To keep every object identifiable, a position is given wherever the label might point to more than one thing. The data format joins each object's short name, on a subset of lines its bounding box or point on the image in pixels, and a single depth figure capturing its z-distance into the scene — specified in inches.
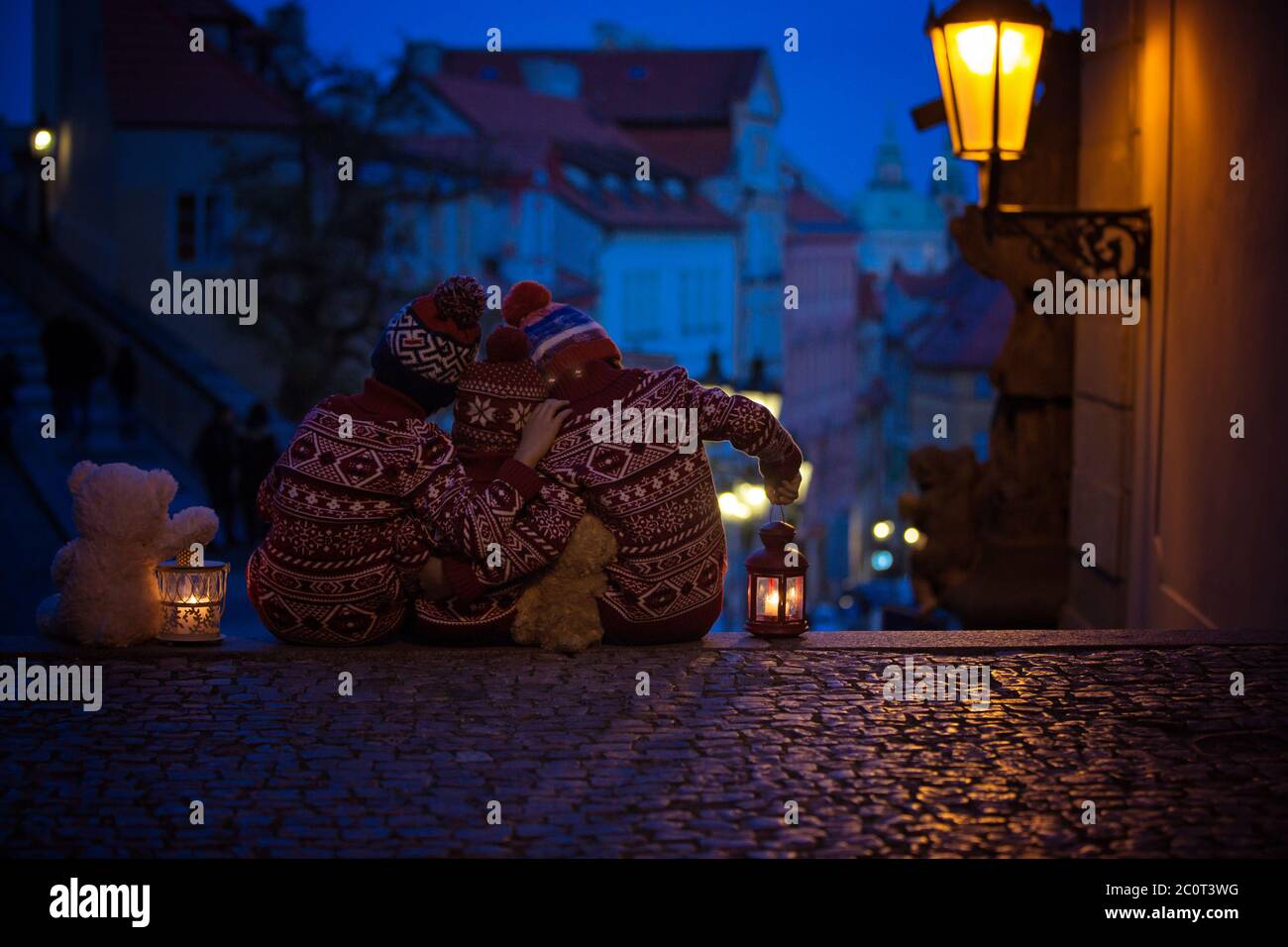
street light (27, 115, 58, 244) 1295.5
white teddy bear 271.6
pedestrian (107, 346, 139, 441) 951.0
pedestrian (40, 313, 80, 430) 865.5
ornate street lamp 353.1
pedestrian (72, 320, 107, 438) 888.4
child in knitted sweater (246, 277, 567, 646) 266.7
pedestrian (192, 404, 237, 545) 844.6
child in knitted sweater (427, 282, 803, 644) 273.3
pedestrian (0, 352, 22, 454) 866.1
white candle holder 282.4
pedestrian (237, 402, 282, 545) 816.9
